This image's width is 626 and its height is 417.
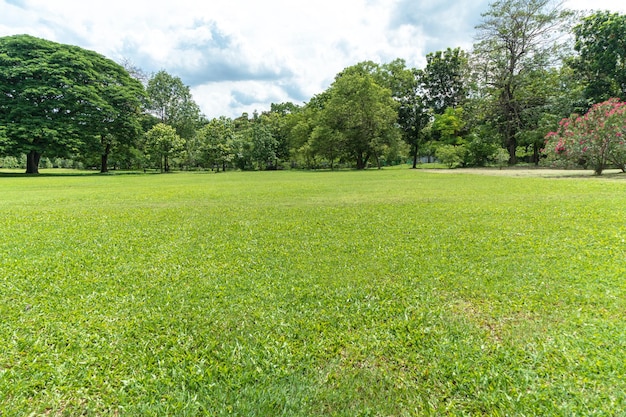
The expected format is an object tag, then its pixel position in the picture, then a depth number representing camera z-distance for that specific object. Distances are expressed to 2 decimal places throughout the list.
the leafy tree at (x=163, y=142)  35.91
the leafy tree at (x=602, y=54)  23.80
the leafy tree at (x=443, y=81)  42.72
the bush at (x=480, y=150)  32.88
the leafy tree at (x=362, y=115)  33.66
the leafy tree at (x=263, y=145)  44.12
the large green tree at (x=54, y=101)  26.17
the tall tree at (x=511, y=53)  29.66
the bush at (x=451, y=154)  31.66
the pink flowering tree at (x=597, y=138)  13.92
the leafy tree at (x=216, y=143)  39.12
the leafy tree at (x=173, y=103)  45.94
